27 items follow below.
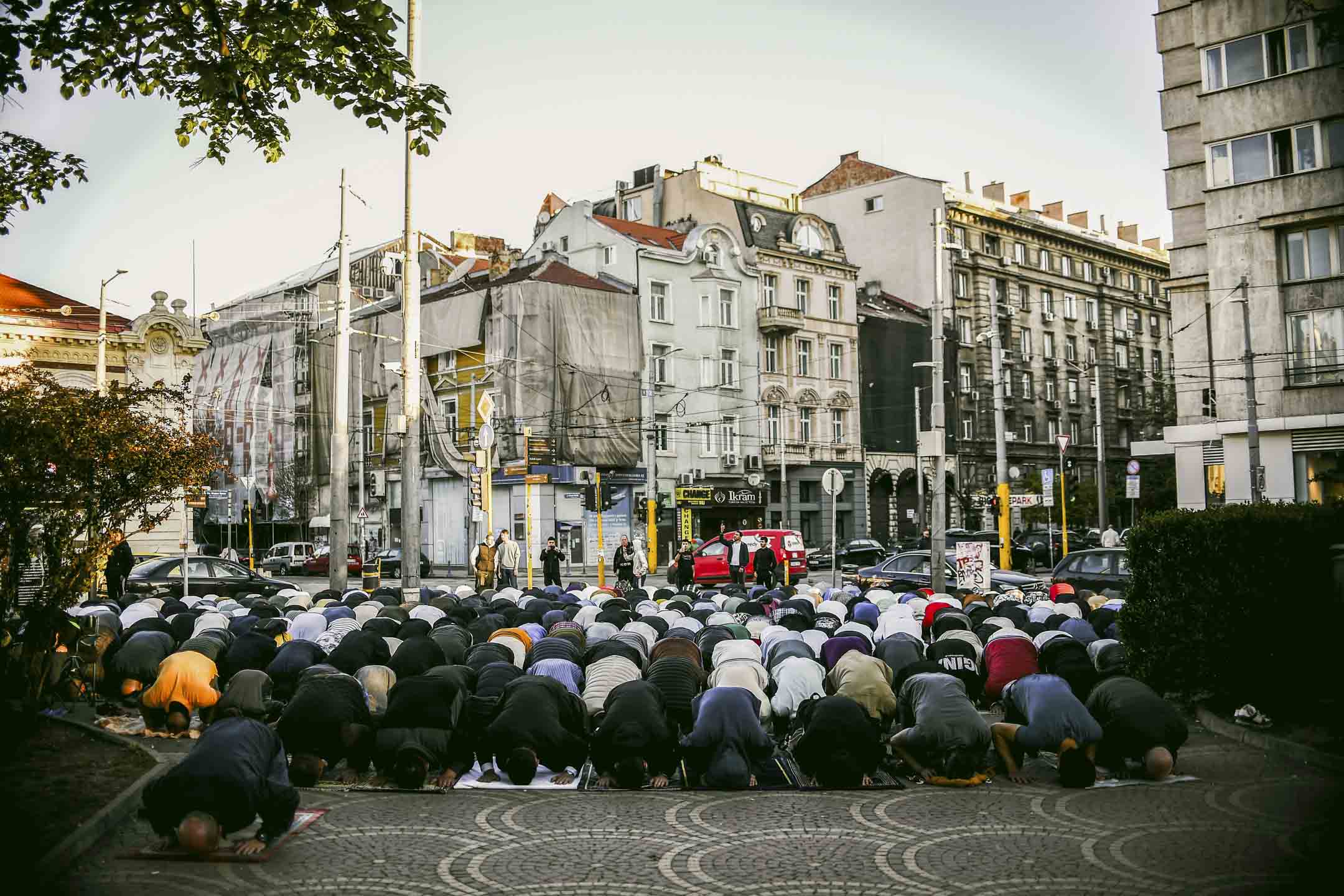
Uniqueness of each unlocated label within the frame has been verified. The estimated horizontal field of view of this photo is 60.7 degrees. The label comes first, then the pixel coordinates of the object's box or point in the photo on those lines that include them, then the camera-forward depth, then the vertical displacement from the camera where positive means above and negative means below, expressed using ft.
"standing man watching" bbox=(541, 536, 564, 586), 100.94 -3.13
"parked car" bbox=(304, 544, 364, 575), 159.94 -4.51
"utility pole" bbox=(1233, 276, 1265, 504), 105.50 +9.55
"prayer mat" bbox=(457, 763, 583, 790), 33.37 -7.47
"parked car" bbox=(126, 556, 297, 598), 92.48 -3.56
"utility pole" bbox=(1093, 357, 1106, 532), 154.10 +4.79
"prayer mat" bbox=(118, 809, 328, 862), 24.73 -6.93
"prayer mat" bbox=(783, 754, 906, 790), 32.81 -7.57
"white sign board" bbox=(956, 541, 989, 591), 80.43 -3.20
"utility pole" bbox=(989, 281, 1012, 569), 112.98 +5.92
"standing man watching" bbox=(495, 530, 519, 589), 98.73 -2.65
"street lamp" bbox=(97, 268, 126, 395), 124.26 +22.44
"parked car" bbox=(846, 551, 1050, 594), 87.86 -4.67
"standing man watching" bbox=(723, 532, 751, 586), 113.80 -3.38
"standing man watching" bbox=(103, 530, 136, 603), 82.99 -2.33
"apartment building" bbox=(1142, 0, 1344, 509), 108.58 +26.96
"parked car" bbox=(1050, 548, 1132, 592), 80.07 -3.75
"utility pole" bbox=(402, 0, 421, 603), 80.74 +10.22
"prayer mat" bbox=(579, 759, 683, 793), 33.27 -7.51
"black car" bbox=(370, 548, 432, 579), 153.89 -4.59
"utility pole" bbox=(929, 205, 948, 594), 82.69 +3.22
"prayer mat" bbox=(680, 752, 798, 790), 33.27 -7.62
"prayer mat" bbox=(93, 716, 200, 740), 40.11 -6.87
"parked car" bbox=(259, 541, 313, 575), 174.60 -3.68
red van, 118.93 -3.51
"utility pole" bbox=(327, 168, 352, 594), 91.30 +6.99
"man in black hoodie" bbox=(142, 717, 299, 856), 24.43 -5.53
